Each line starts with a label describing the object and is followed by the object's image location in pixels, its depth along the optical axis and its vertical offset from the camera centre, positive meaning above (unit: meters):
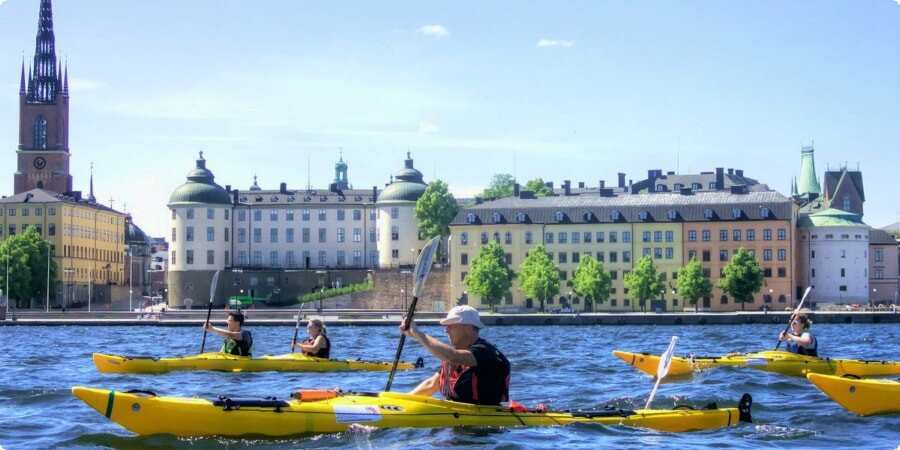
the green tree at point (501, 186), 134.50 +9.75
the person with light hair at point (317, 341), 29.56 -1.53
